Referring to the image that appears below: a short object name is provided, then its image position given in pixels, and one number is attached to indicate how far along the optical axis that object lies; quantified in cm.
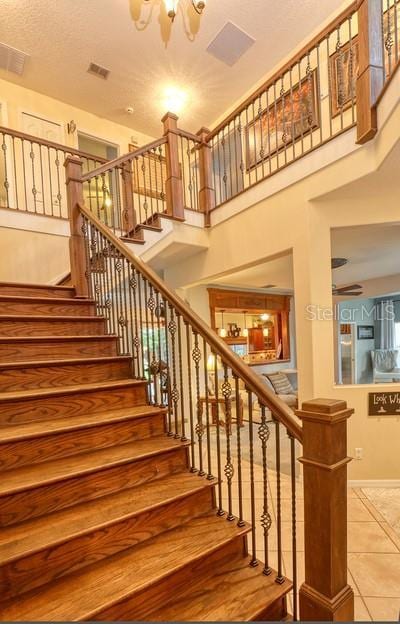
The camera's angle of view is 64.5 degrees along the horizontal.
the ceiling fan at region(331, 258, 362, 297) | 667
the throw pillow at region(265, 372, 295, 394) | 644
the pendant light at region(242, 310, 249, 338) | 728
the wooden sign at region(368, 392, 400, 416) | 315
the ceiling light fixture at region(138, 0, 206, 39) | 364
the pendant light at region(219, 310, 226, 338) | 667
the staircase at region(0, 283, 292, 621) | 129
